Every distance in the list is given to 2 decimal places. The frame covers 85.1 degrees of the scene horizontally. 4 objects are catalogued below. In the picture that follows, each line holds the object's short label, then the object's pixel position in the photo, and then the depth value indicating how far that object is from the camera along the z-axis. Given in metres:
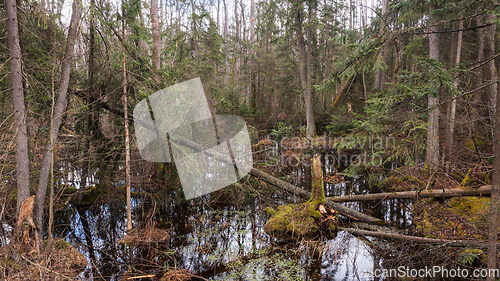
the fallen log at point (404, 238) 3.90
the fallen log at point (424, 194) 5.77
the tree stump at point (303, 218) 6.85
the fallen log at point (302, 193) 7.47
